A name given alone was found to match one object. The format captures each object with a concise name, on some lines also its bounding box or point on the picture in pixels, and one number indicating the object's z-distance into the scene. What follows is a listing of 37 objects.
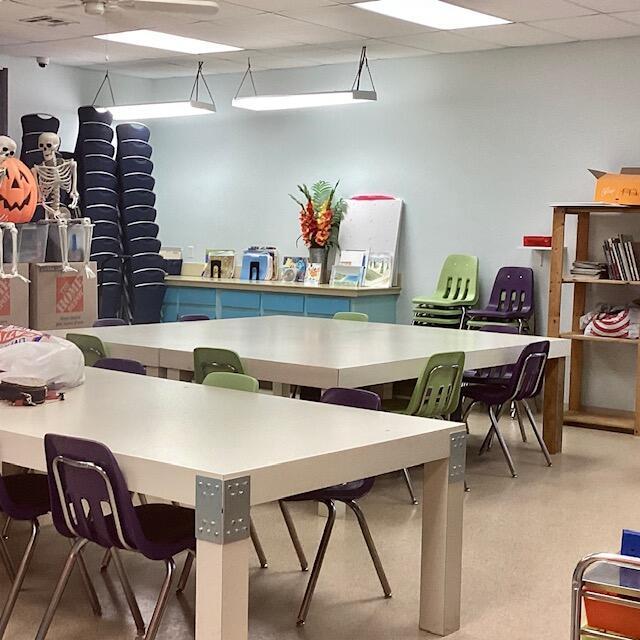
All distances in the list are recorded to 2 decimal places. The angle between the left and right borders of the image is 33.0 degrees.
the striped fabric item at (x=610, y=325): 8.07
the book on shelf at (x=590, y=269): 8.20
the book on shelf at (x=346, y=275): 9.80
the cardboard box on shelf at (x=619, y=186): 7.84
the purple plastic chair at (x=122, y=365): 5.27
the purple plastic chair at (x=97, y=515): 3.26
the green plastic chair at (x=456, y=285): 9.17
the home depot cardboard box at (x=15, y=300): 7.26
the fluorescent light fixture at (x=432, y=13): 7.28
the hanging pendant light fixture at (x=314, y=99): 8.92
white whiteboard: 9.80
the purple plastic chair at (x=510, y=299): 8.84
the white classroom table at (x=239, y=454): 3.04
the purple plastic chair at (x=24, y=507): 3.75
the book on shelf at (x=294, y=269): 10.30
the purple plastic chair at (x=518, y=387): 6.54
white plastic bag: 4.24
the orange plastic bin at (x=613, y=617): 2.61
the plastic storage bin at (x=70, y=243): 7.46
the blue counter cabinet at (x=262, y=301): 9.62
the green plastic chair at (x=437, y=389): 5.66
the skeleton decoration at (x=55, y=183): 7.00
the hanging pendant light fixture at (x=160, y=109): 9.71
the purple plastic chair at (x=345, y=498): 4.11
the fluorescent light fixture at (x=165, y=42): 8.75
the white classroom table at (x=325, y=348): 5.58
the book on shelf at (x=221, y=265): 10.79
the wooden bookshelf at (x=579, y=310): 8.06
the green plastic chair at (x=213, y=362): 5.57
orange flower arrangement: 10.09
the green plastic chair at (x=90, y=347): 6.06
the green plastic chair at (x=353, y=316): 8.31
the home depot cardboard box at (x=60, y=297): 7.41
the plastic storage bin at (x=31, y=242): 7.30
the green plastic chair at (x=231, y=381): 4.63
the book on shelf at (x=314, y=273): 10.07
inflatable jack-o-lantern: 6.41
